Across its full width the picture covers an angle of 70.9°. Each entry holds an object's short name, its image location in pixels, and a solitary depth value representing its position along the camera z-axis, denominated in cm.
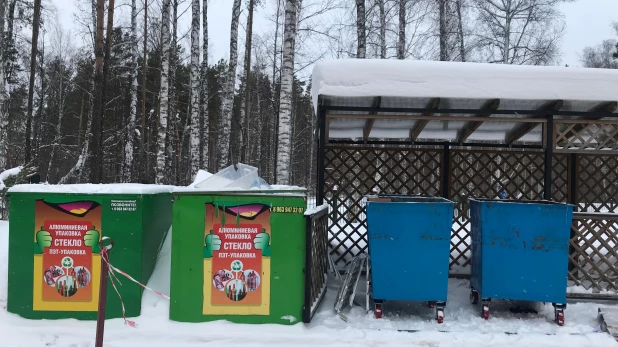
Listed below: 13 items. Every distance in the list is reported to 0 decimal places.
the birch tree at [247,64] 1502
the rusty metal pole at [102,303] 300
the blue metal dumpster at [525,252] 455
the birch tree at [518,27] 1873
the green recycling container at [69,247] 420
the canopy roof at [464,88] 498
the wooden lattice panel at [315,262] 423
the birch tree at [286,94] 911
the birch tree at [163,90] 1273
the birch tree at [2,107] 1145
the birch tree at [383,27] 1577
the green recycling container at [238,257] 420
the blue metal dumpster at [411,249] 455
